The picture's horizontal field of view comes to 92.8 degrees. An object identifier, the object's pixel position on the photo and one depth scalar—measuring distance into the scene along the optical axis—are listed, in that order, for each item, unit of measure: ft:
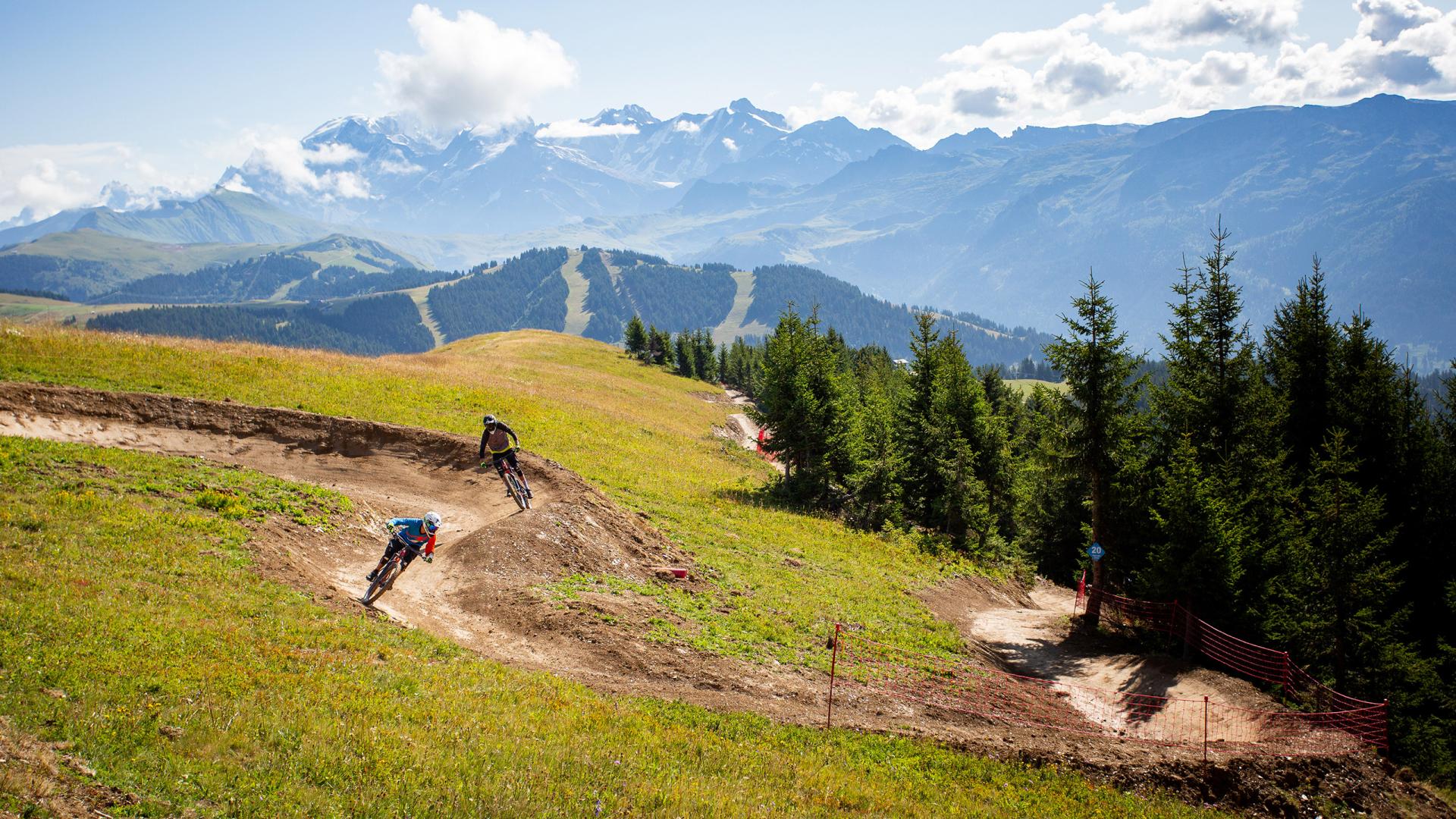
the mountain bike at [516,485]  75.51
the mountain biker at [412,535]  56.24
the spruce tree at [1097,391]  79.56
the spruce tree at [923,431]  125.80
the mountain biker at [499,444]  75.66
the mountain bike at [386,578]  53.26
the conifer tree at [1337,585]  74.02
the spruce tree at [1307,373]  109.60
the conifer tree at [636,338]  411.54
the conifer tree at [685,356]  421.18
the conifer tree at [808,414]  134.62
